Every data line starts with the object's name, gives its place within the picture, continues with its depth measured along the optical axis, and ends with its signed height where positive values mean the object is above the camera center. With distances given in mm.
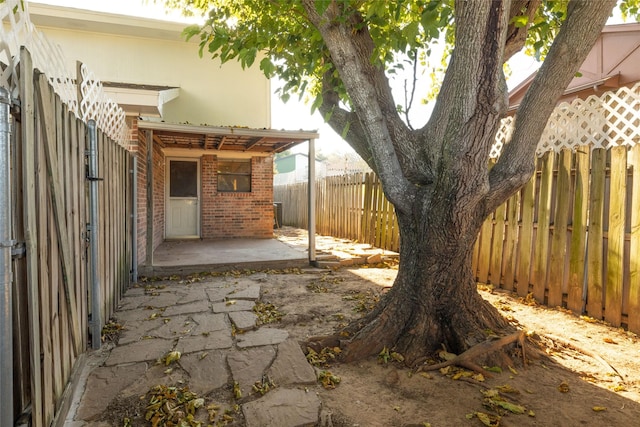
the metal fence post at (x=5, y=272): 1510 -331
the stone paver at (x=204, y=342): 3268 -1346
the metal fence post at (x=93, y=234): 3154 -350
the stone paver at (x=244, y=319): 3800 -1332
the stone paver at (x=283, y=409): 2232 -1352
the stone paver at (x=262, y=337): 3393 -1342
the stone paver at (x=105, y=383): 2346 -1362
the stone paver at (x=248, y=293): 4906 -1330
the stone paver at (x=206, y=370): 2648 -1356
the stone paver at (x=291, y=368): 2723 -1337
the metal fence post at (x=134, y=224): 5363 -430
